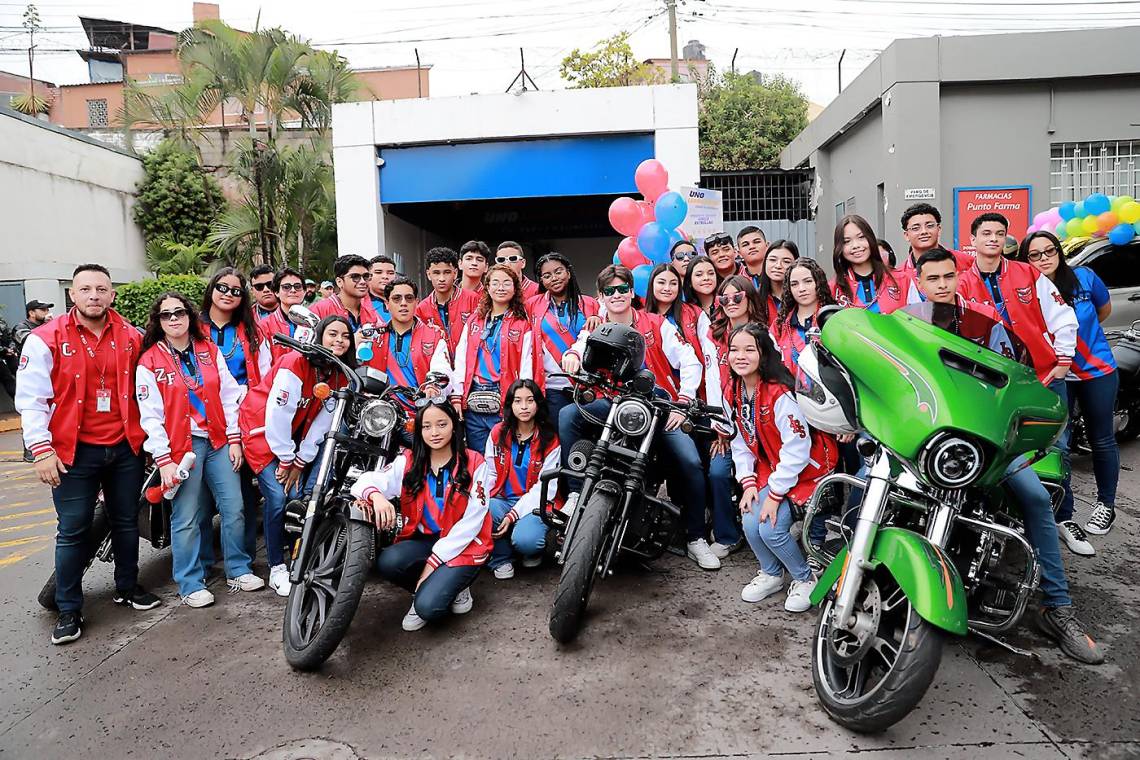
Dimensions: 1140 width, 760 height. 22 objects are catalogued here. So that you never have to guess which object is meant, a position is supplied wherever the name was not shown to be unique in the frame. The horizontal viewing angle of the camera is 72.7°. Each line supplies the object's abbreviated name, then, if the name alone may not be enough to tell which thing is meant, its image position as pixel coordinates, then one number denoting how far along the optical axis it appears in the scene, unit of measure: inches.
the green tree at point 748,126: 923.4
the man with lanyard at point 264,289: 217.0
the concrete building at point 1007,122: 426.9
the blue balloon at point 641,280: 298.6
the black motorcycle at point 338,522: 123.3
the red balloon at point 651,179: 349.6
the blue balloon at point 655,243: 310.0
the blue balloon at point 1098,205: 263.7
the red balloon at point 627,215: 345.1
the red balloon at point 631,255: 338.3
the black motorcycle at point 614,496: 128.4
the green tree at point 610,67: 971.9
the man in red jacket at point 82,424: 143.9
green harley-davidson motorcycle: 93.8
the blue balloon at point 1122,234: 252.5
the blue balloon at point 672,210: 312.1
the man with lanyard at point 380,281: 215.9
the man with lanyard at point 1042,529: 111.3
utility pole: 877.3
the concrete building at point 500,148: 447.5
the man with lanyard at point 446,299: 215.3
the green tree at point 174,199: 666.2
